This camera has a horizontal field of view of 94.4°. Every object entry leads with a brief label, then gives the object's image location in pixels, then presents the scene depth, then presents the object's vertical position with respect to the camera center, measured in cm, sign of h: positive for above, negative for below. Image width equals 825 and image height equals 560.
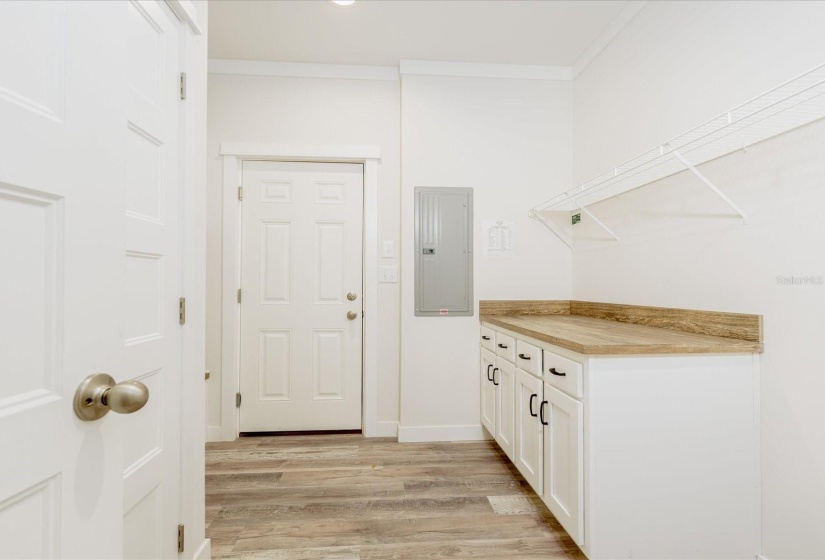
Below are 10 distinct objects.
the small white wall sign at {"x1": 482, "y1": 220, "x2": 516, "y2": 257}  281 +32
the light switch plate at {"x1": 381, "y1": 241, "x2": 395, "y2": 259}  283 +23
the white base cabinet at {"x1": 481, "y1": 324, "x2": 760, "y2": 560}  137 -64
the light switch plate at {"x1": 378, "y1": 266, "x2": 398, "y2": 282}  283 +5
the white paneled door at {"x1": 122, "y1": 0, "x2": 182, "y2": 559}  109 +0
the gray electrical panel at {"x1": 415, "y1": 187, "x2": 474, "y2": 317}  275 +20
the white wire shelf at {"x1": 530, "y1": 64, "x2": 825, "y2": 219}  125 +57
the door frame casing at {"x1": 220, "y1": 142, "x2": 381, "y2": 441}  273 +15
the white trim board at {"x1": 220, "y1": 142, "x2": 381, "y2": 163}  273 +94
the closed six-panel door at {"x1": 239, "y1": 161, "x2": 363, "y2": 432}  280 -11
